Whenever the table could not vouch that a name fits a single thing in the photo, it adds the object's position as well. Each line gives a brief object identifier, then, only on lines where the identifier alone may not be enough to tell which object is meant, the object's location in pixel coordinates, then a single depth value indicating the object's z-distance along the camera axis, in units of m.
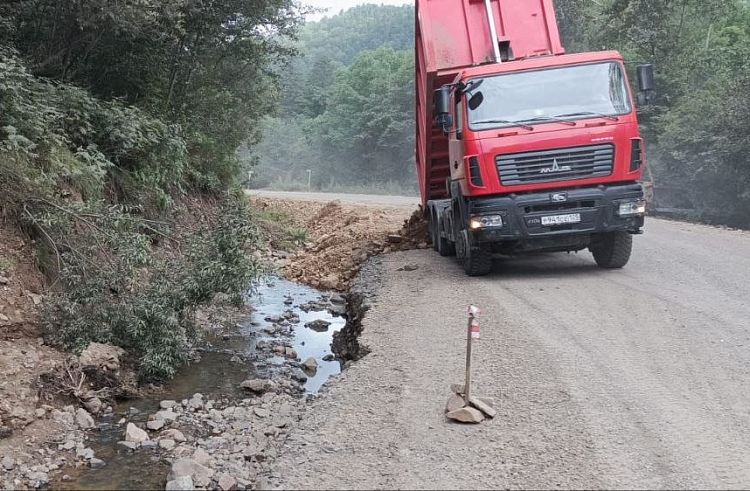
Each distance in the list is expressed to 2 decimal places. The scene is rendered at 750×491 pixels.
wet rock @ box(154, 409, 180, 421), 5.71
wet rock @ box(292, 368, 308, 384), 7.04
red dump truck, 8.26
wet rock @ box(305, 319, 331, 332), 9.23
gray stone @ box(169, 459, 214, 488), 4.28
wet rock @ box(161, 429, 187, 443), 5.28
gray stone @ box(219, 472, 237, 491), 4.20
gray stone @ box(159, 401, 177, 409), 6.02
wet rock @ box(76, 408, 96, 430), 5.62
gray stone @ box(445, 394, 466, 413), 4.64
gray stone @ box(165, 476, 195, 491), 4.18
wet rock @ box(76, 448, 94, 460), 5.05
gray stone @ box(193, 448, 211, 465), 4.60
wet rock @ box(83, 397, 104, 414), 5.92
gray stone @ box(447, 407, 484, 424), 4.52
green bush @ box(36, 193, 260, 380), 6.72
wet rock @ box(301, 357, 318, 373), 7.39
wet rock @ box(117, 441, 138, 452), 5.20
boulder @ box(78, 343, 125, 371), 6.28
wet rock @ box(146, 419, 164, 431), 5.55
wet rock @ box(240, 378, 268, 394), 6.54
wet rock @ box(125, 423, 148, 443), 5.30
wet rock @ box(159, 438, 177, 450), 5.15
